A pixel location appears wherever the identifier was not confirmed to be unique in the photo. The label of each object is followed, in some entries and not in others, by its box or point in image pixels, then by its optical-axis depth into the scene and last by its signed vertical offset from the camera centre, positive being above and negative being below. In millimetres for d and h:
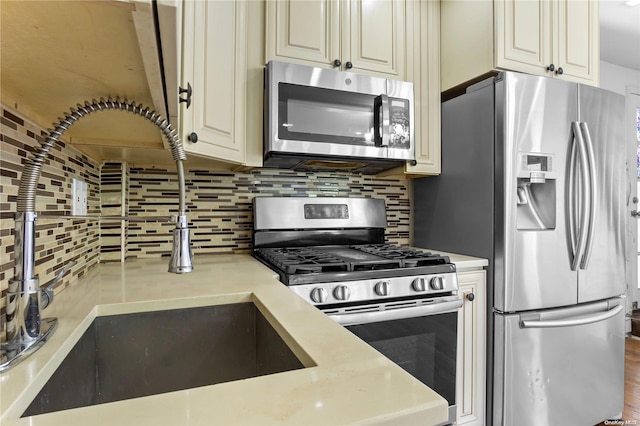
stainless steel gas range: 1296 -299
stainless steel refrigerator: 1596 -114
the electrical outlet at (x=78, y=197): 1081 +50
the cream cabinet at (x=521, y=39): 1719 +928
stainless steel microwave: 1580 +465
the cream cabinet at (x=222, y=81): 1141 +509
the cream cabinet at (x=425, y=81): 1912 +747
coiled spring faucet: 537 -95
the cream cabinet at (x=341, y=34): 1628 +894
